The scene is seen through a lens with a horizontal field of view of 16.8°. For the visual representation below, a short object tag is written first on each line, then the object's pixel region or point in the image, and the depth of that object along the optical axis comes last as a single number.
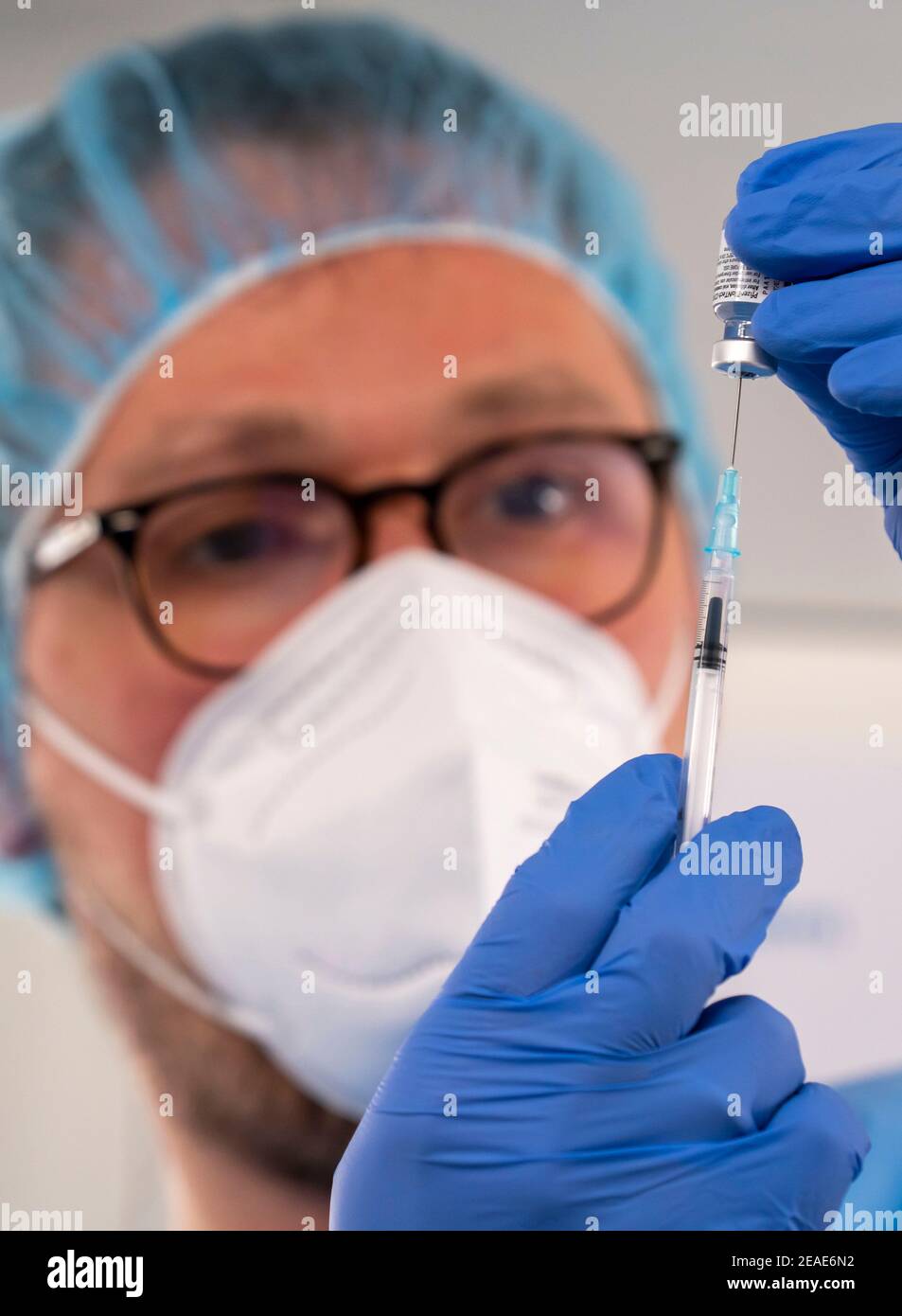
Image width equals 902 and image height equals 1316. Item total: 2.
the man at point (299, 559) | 0.65
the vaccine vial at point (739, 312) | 0.56
